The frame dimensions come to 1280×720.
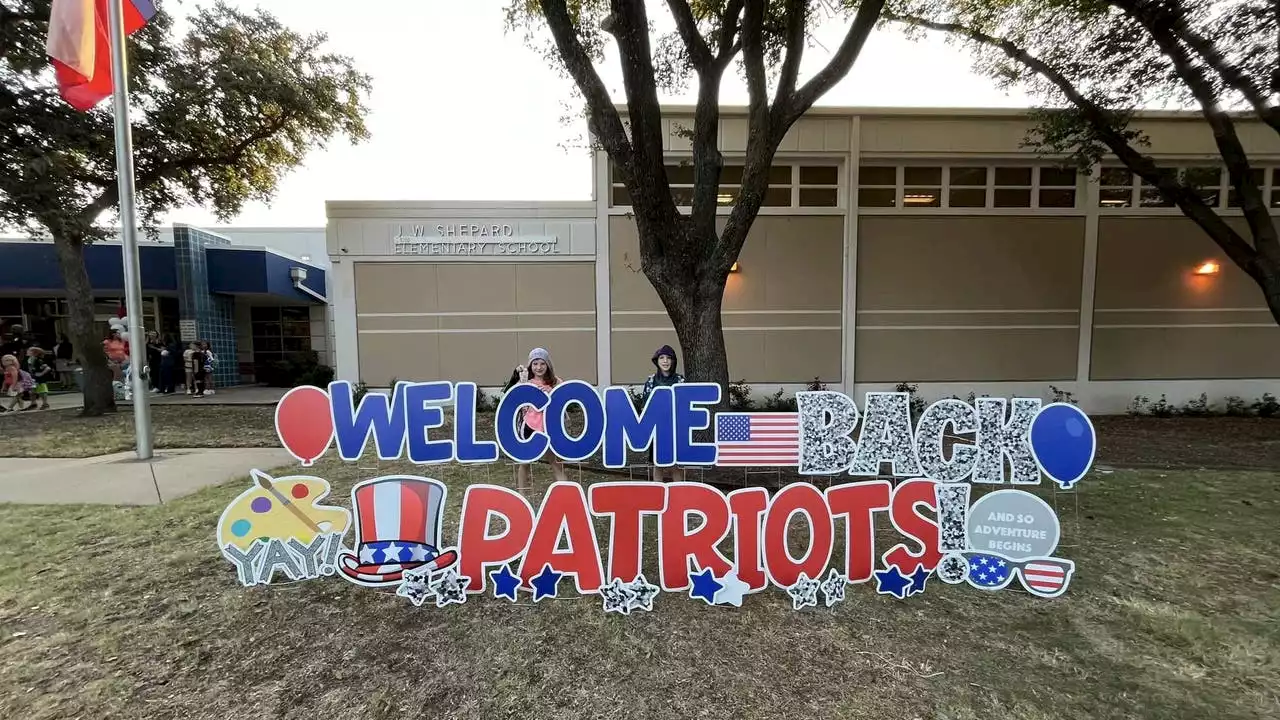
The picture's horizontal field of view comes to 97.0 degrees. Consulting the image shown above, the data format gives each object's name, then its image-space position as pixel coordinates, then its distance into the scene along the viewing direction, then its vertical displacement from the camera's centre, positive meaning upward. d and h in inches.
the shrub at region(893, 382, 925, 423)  438.5 -51.0
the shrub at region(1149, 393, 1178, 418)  450.3 -63.2
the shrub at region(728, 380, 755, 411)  446.3 -49.3
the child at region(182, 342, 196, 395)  561.6 -34.3
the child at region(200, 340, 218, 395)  581.3 -29.4
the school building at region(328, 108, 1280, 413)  443.5 +43.6
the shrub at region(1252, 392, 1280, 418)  446.9 -61.2
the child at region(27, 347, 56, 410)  470.0 -26.6
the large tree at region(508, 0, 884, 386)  222.4 +81.6
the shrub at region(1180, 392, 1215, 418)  451.5 -63.2
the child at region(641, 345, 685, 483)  204.1 -15.1
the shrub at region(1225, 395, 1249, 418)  449.9 -62.2
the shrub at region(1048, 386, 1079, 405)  457.1 -52.0
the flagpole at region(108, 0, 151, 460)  267.6 +52.6
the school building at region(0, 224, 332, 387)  575.5 +48.7
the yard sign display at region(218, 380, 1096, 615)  137.0 -45.6
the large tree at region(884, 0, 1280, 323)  275.7 +122.7
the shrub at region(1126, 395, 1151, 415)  461.4 -61.4
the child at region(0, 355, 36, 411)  449.7 -33.8
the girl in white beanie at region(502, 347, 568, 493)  182.4 -14.1
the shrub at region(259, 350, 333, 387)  669.9 -42.3
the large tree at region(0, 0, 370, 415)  349.4 +150.8
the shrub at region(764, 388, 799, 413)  449.1 -55.7
